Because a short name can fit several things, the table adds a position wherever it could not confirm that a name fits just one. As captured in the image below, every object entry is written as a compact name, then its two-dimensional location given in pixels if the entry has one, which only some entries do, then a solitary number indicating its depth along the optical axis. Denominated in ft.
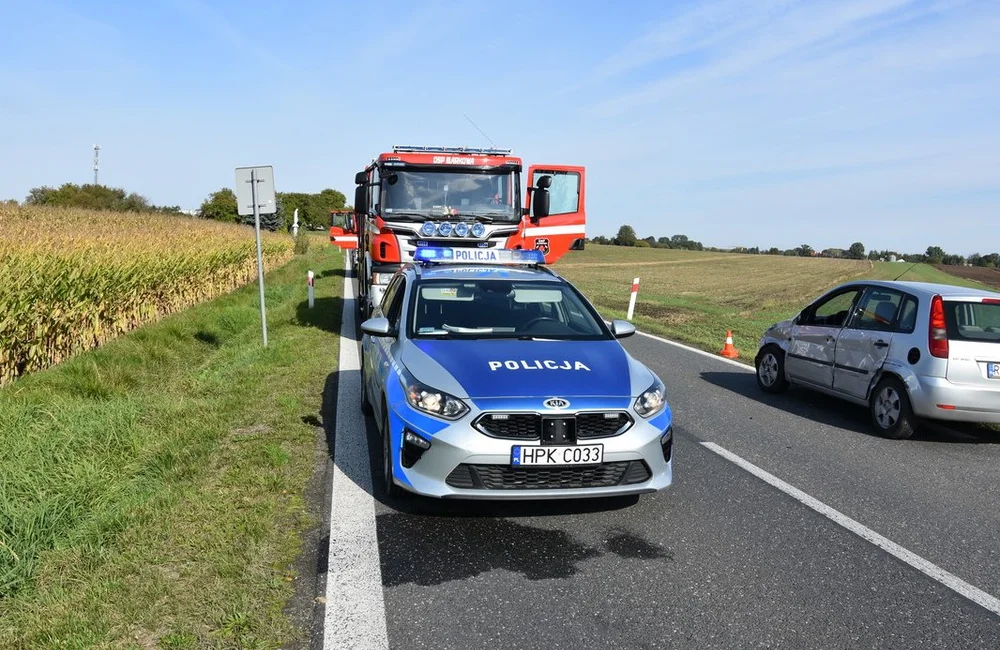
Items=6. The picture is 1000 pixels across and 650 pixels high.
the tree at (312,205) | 447.67
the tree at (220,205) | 272.92
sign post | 39.93
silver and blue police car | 14.75
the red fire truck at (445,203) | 40.52
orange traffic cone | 41.65
